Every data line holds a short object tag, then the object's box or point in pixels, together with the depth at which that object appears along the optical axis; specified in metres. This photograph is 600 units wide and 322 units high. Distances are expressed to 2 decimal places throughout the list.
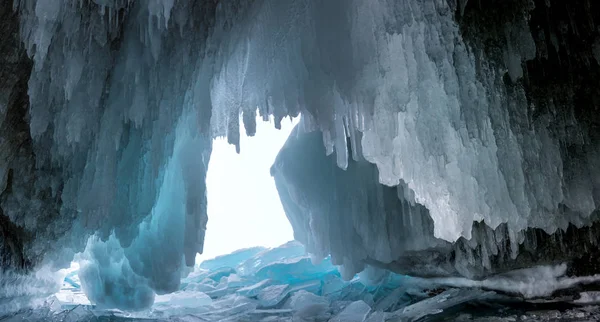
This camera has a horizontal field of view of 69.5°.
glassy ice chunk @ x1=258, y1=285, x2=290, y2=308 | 8.75
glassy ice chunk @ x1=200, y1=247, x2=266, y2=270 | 16.22
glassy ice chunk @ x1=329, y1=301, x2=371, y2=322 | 6.54
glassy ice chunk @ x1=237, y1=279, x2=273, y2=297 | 10.14
